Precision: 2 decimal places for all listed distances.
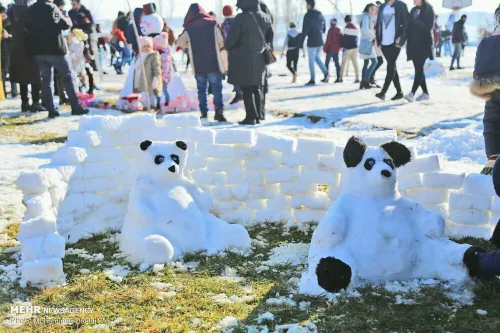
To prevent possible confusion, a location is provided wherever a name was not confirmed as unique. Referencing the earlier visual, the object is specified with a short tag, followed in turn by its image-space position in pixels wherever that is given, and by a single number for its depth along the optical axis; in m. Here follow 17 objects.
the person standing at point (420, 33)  9.05
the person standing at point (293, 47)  13.55
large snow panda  3.12
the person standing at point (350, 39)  12.78
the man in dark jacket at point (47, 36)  8.03
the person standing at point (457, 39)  17.11
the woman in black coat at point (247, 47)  7.48
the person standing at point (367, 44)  11.83
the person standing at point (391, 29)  9.48
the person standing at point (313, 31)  13.02
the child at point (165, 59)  9.31
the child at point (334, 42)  13.45
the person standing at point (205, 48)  8.19
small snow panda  3.61
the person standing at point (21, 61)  8.84
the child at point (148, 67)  8.81
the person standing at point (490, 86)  4.03
